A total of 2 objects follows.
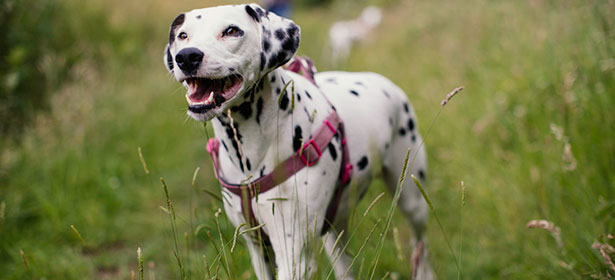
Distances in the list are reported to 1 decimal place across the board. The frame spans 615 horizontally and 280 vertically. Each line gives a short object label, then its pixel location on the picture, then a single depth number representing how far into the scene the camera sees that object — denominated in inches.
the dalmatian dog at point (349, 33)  362.6
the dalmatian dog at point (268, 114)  65.6
